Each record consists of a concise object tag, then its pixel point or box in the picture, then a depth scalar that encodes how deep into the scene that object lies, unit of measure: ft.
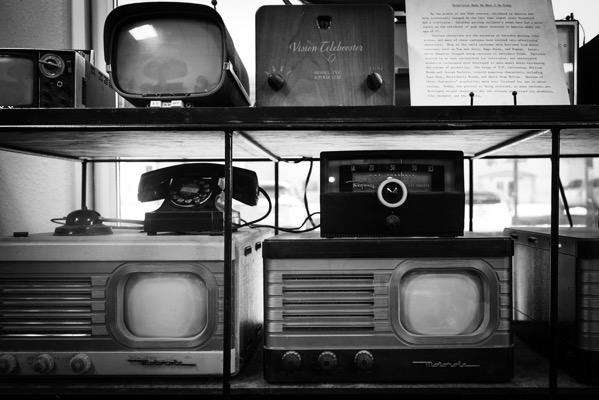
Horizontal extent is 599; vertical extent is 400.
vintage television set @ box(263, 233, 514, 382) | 3.09
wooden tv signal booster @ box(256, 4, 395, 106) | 3.35
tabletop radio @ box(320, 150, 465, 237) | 3.17
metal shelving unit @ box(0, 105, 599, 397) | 2.90
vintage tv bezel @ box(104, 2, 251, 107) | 3.26
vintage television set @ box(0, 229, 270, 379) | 3.16
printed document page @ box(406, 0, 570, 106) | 3.38
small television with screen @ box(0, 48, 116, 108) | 3.43
